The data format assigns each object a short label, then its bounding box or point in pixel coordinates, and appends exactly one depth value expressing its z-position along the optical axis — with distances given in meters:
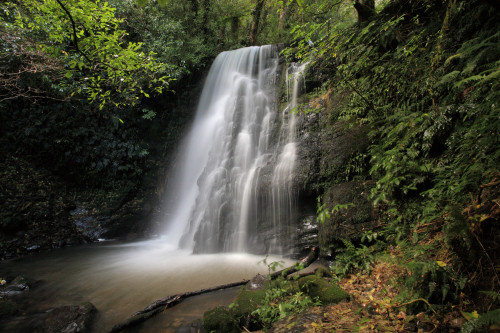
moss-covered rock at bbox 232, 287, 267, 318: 3.11
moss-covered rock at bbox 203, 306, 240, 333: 2.89
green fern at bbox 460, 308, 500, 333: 1.46
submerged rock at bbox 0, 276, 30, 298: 4.57
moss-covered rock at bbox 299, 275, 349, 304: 2.82
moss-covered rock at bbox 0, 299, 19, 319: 3.87
